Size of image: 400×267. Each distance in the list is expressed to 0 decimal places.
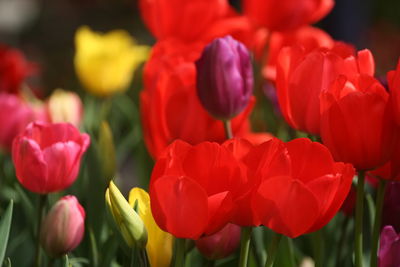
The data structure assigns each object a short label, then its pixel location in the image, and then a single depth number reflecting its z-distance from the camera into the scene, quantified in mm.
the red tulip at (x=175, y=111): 1539
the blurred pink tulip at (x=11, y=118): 1730
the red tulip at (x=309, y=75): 1440
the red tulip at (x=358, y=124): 1386
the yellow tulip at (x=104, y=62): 2186
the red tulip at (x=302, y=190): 1348
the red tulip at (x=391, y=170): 1408
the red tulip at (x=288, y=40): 1734
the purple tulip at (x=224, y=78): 1501
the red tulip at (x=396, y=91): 1375
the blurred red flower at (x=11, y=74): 2112
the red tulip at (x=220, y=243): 1445
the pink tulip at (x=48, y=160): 1461
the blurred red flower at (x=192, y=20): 1723
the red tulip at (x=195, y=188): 1351
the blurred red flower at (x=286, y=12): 1765
